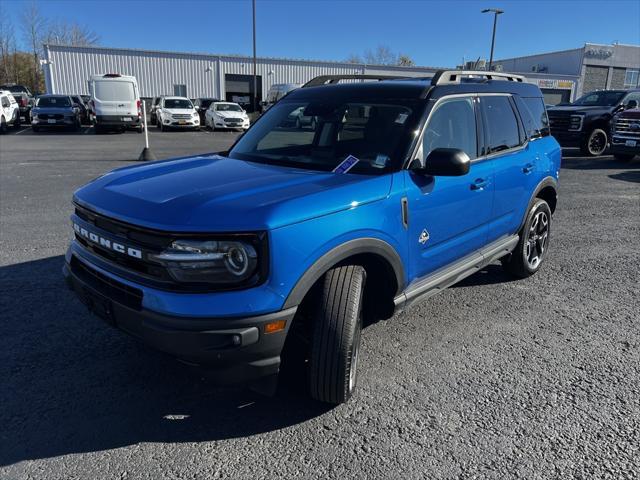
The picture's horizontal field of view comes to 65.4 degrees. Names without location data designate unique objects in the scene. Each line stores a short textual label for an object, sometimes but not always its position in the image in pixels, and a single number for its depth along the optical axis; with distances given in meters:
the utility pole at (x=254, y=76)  36.88
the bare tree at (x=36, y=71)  72.18
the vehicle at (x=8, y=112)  22.11
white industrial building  35.75
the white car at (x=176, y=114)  25.08
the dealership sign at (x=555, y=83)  51.25
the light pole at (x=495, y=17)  39.34
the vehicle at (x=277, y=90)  30.45
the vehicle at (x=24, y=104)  29.40
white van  22.12
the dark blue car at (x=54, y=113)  22.73
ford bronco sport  2.37
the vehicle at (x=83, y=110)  28.48
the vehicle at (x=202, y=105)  29.75
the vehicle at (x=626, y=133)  12.95
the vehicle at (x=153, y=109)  28.58
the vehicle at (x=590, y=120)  15.12
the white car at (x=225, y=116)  25.73
